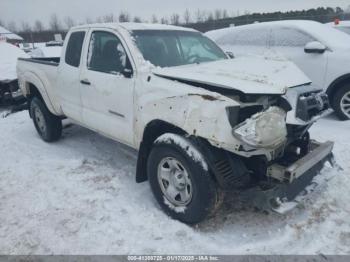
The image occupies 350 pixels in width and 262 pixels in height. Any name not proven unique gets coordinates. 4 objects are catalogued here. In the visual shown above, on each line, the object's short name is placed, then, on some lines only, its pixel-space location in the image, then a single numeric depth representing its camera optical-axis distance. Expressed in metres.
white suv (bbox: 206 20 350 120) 6.09
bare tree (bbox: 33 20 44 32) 79.05
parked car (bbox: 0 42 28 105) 8.74
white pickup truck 2.85
